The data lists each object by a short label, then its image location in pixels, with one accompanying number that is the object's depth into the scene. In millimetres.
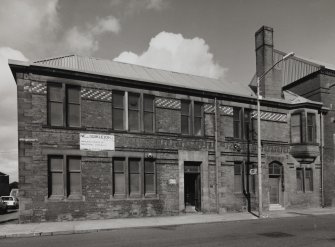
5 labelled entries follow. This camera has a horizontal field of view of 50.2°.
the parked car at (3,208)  26914
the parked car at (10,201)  33469
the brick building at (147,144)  17078
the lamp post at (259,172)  19016
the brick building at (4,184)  57144
